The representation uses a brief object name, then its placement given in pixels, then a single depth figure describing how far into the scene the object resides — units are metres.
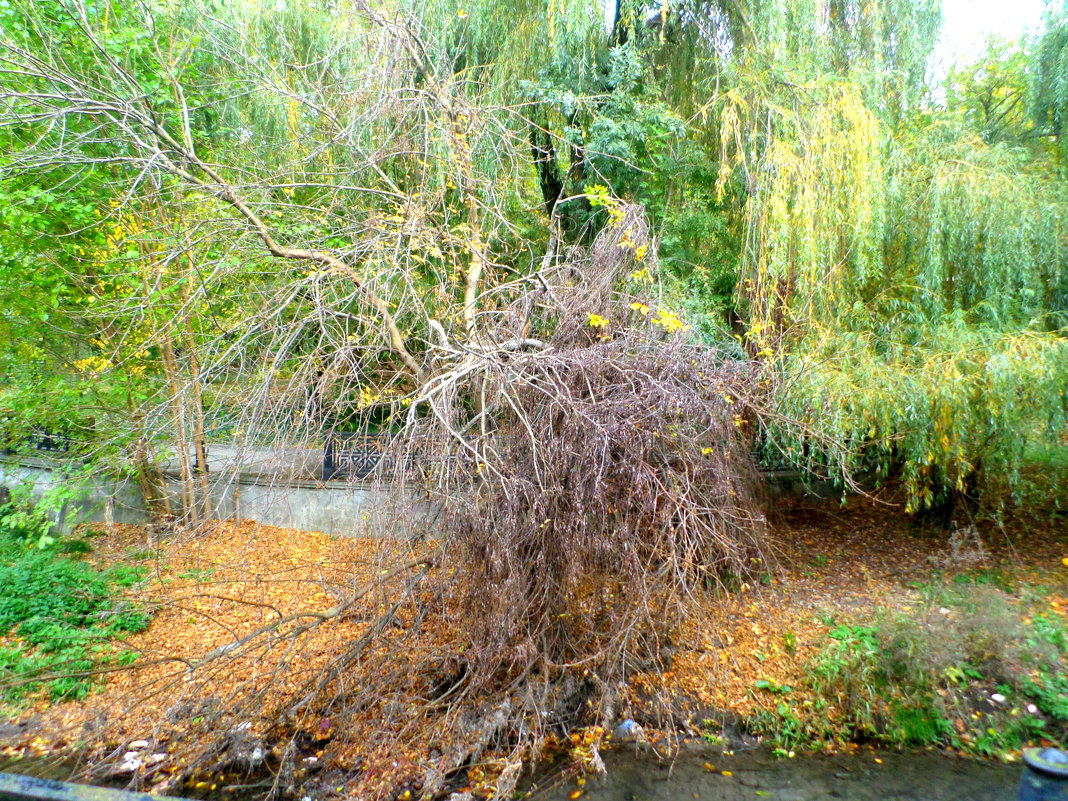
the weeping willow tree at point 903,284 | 6.35
